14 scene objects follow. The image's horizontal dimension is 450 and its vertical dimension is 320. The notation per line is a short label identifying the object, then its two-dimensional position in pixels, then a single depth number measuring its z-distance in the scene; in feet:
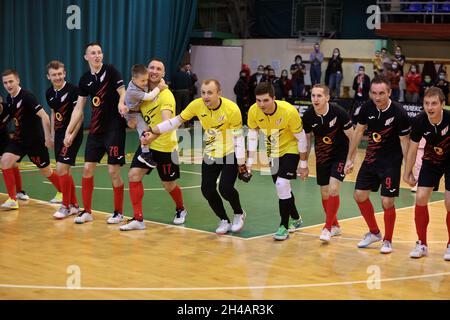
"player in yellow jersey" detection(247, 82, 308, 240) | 31.17
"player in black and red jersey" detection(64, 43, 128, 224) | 33.58
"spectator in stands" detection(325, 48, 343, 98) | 81.41
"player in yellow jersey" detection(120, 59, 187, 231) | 32.83
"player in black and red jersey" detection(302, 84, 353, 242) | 30.91
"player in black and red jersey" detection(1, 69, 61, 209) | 36.17
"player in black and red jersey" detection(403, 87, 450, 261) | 27.68
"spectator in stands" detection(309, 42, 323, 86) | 83.76
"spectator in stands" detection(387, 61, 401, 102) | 74.74
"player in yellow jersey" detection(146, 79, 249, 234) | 31.76
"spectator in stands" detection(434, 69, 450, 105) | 72.23
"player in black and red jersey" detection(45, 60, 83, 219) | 34.76
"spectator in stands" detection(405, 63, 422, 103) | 75.00
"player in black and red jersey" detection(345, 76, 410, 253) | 28.99
